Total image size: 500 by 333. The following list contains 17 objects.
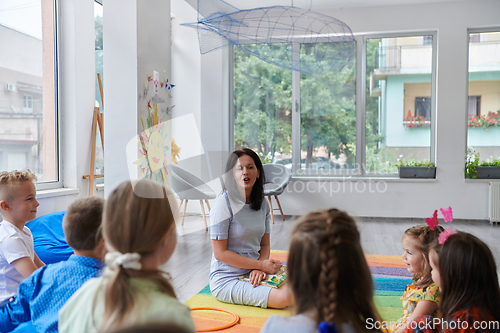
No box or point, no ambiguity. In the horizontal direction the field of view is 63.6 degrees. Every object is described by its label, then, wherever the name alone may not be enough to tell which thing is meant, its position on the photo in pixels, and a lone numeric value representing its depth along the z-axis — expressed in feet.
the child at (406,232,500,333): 4.18
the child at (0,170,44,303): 5.84
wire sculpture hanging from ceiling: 9.02
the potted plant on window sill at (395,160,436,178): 18.63
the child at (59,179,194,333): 2.91
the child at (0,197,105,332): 4.27
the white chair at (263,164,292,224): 17.58
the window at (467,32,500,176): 18.62
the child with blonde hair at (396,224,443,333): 5.40
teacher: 7.43
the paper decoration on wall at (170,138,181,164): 16.12
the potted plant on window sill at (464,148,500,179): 18.03
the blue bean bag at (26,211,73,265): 9.27
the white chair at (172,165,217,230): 16.48
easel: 13.53
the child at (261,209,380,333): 2.88
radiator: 17.49
